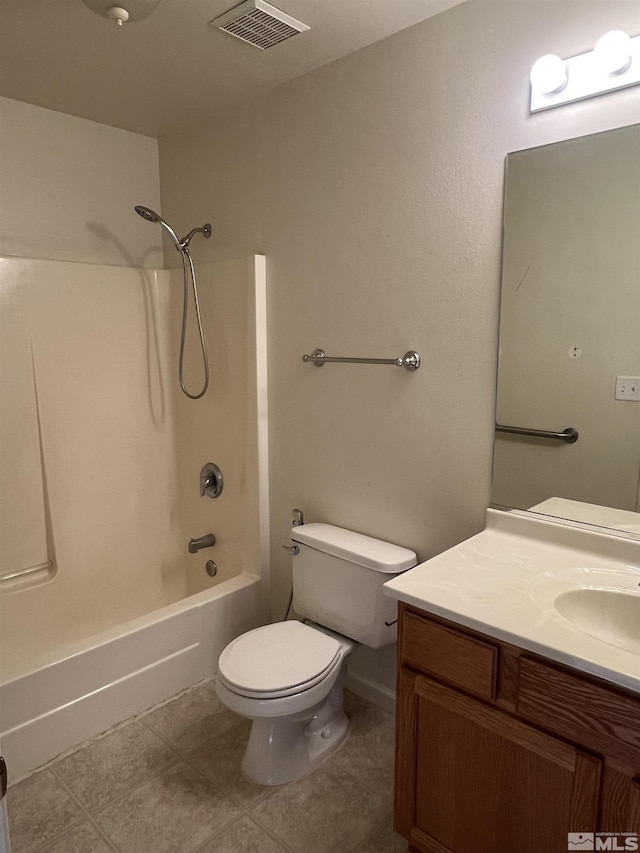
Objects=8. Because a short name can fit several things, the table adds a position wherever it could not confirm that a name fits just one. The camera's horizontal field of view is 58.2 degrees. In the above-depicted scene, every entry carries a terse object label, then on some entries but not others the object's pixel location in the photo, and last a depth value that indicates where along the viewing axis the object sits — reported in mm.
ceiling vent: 1676
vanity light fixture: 1364
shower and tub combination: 2301
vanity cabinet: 1101
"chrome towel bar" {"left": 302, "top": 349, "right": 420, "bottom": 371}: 1898
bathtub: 1865
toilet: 1729
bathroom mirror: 1470
